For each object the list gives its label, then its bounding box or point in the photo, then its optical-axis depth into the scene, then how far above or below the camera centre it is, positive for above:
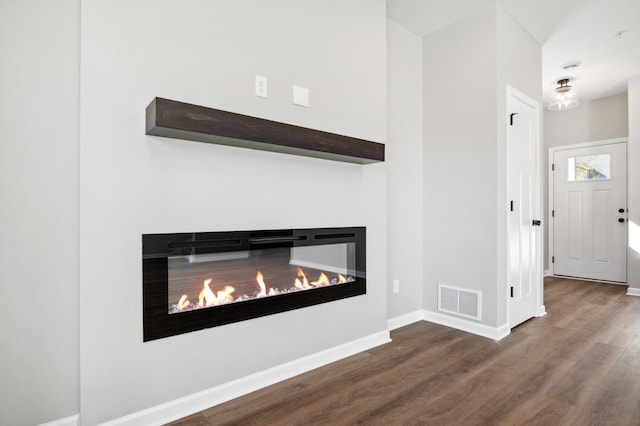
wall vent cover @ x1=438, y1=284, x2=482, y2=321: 2.98 -0.78
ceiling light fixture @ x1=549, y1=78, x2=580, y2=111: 4.18 +1.65
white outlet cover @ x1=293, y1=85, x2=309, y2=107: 2.15 +0.76
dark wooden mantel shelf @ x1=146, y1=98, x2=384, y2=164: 1.52 +0.43
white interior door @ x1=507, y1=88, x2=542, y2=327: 3.04 +0.06
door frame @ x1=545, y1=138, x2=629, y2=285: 5.62 +0.23
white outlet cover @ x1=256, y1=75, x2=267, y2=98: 1.99 +0.76
